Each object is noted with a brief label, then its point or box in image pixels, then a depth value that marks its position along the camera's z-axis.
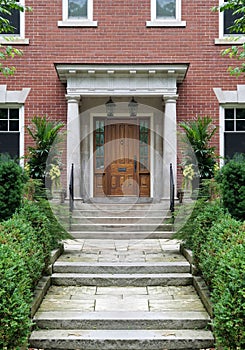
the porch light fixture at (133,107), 11.69
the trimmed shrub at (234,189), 7.86
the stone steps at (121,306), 5.21
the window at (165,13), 12.39
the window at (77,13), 12.38
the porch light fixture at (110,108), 11.66
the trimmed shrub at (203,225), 6.48
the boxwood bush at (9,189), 7.78
